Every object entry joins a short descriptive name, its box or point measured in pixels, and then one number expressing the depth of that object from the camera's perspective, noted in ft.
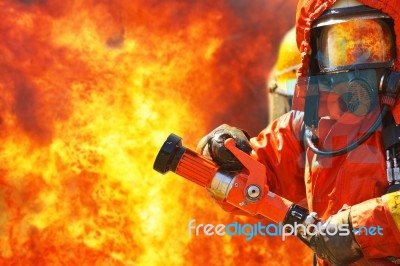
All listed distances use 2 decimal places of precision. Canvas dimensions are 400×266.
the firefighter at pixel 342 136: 21.86
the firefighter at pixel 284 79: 42.93
